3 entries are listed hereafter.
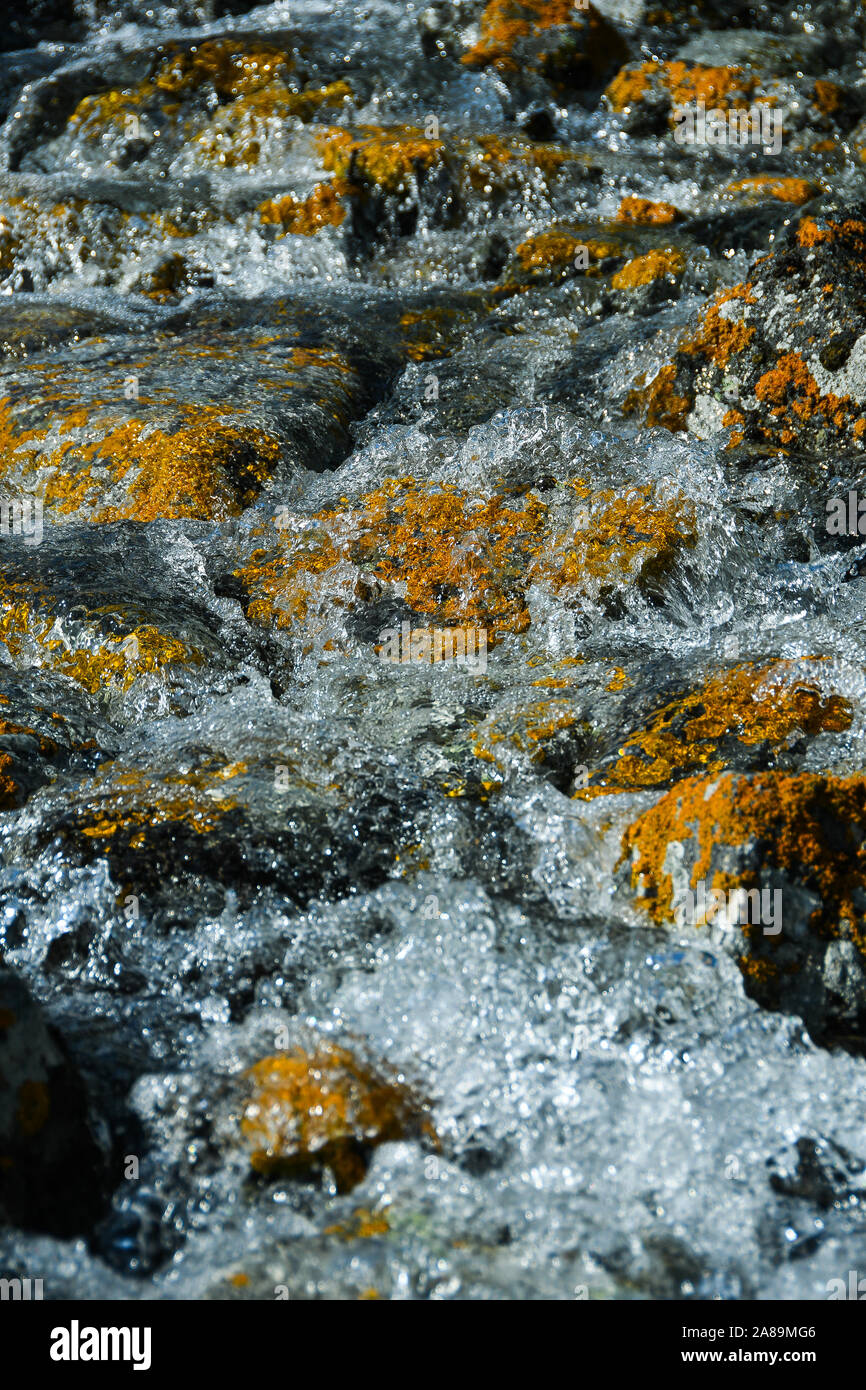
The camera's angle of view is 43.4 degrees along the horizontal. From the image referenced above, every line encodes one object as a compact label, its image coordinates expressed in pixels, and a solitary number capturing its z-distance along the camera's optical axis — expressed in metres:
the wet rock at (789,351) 5.13
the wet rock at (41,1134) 2.39
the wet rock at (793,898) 2.94
